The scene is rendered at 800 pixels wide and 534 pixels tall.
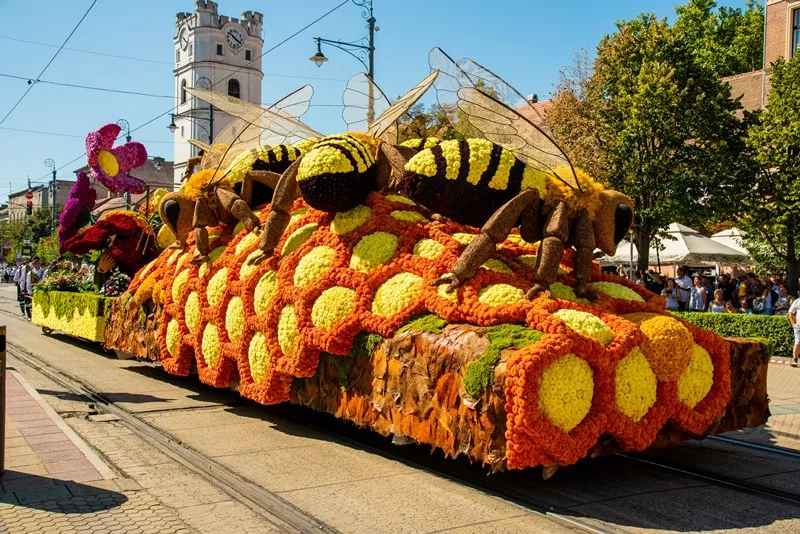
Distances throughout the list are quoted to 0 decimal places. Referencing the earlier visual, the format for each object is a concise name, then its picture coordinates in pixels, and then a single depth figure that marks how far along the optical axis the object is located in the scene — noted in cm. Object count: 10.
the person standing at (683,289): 1882
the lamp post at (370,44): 1731
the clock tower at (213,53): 6216
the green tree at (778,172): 2011
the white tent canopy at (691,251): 2253
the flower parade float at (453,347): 582
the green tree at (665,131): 2141
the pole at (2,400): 625
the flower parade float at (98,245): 1428
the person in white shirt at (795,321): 1463
